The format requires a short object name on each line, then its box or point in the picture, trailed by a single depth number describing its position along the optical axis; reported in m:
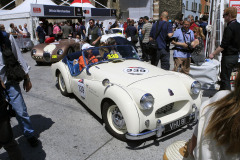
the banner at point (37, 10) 13.02
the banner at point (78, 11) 16.69
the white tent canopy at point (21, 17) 13.35
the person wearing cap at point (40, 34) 12.02
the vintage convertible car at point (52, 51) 8.16
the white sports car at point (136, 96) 2.74
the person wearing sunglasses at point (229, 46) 3.90
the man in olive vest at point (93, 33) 8.45
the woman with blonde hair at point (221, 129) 0.92
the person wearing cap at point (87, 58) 4.14
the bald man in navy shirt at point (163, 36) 5.22
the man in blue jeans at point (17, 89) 2.47
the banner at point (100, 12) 17.79
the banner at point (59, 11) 14.13
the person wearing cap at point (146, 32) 7.42
